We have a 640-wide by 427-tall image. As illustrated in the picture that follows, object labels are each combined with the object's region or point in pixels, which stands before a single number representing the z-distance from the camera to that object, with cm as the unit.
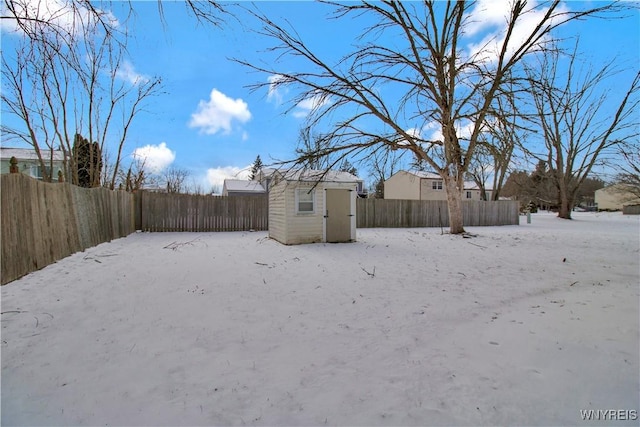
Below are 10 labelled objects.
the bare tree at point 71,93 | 318
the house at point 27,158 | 2280
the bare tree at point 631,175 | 1029
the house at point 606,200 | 4445
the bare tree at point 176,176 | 3187
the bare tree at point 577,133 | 1709
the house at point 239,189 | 2902
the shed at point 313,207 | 941
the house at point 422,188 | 3241
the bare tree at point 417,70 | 915
